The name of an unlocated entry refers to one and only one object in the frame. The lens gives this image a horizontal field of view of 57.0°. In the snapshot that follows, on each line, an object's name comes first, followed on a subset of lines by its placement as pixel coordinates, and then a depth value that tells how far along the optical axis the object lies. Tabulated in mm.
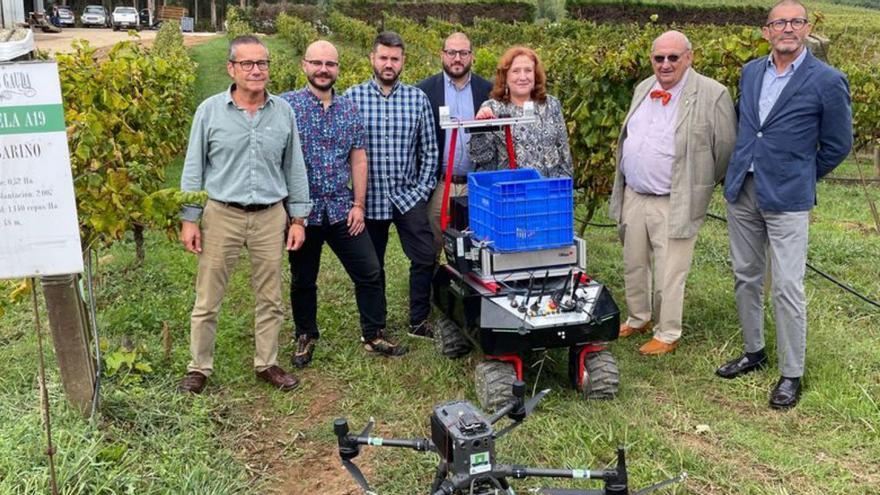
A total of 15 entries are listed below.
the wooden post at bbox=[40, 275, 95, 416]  3727
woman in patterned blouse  4895
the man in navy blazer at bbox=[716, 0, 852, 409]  4156
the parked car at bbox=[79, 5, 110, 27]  46594
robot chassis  4180
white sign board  3150
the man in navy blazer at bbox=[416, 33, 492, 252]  5277
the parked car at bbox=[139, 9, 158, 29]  47575
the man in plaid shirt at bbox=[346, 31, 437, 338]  5020
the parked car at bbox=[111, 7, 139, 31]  44719
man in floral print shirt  4691
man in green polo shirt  4246
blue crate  4355
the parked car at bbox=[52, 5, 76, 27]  45062
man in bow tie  4773
